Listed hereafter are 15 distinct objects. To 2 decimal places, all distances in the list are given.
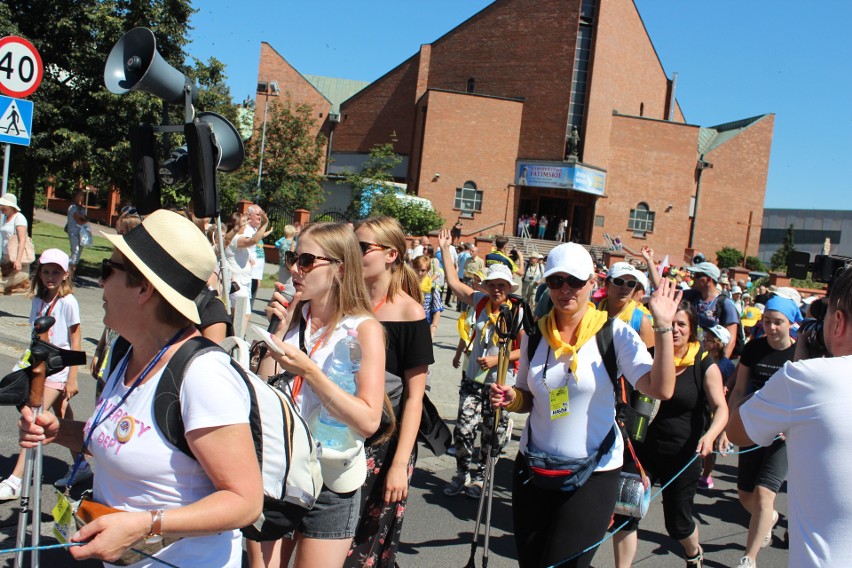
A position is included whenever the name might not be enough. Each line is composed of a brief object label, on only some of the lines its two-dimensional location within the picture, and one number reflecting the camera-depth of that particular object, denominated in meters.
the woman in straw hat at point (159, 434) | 1.88
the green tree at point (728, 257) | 47.22
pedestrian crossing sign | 8.02
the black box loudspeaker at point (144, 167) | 4.52
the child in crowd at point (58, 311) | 5.18
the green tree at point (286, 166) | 32.47
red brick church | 41.97
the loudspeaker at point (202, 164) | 4.03
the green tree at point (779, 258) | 51.25
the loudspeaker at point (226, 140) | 4.67
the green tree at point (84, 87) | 14.70
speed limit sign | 7.69
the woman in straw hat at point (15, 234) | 9.88
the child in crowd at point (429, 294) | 10.91
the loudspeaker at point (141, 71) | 4.32
